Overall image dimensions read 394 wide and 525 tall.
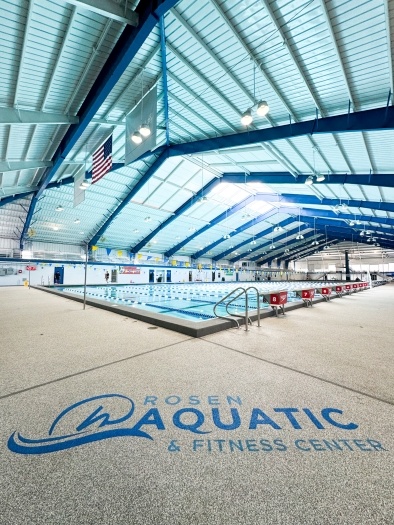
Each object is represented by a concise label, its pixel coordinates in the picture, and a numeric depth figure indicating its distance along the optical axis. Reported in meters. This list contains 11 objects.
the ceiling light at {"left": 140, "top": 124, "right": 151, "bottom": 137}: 7.11
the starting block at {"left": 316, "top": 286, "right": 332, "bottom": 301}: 9.39
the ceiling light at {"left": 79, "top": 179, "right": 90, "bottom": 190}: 10.52
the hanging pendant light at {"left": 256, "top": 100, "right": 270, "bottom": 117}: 5.67
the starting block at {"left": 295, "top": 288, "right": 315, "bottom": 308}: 7.85
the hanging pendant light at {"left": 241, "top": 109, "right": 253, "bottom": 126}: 6.19
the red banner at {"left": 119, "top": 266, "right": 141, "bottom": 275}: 28.41
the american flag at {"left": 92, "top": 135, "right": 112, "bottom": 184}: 8.97
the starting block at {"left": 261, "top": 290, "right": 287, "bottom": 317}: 6.02
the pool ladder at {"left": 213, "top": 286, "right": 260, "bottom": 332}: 4.57
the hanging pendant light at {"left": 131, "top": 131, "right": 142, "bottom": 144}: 7.25
